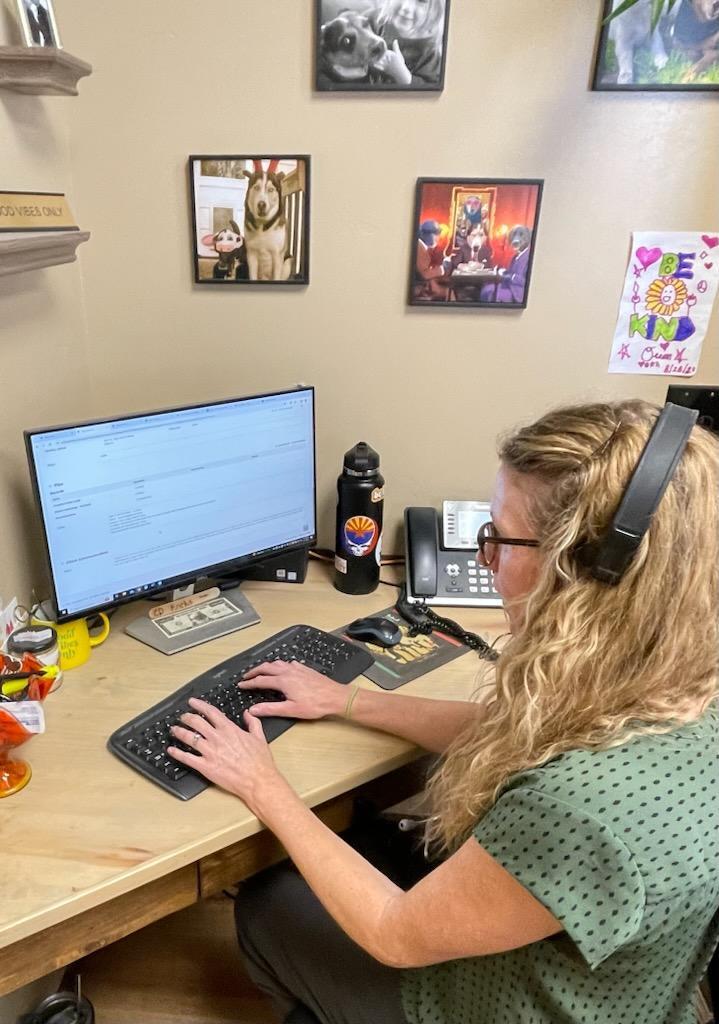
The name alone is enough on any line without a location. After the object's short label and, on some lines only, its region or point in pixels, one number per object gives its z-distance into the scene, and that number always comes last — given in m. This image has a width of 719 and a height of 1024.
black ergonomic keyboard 0.99
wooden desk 0.84
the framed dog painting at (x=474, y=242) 1.41
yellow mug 1.22
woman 0.68
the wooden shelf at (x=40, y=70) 1.06
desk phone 1.50
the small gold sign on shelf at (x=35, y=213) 1.08
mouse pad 1.26
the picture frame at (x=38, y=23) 1.10
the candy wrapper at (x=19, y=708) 0.92
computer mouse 1.35
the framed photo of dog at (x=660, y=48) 1.27
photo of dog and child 1.30
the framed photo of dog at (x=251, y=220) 1.41
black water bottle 1.47
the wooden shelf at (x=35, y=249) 1.01
